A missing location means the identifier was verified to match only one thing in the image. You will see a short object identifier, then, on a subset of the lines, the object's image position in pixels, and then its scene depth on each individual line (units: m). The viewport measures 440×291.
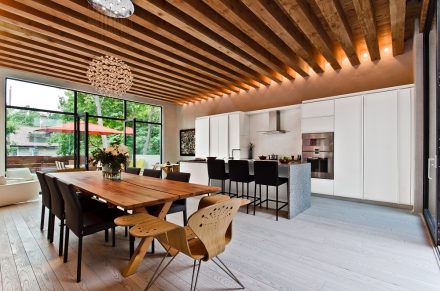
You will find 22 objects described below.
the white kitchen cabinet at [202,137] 7.46
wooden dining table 1.83
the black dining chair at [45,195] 2.74
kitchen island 3.60
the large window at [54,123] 5.32
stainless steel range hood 5.94
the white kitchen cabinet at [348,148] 4.45
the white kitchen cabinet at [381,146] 4.08
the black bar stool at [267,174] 3.53
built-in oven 4.83
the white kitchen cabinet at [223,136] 6.77
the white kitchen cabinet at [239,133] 6.46
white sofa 4.26
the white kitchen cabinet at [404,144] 3.94
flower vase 2.94
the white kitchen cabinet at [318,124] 4.82
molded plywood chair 1.36
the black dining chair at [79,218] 1.96
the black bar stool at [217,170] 4.31
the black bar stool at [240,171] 3.94
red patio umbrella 5.88
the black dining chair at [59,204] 2.36
